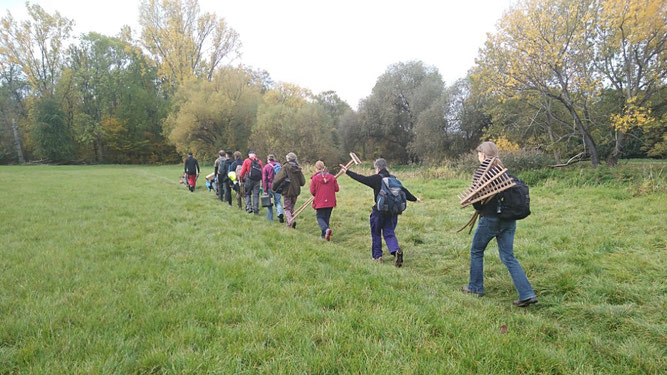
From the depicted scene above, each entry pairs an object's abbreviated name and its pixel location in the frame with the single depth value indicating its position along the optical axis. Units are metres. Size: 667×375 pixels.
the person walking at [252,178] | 10.01
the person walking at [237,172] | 11.00
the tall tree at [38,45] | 39.62
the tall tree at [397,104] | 33.25
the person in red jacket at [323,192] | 7.44
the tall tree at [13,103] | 42.38
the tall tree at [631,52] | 11.85
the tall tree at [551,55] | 13.02
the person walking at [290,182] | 8.53
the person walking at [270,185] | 9.48
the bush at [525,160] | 14.62
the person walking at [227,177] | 12.10
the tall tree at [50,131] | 40.06
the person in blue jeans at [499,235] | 4.10
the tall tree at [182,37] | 41.12
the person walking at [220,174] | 12.38
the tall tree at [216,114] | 35.72
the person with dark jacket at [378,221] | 6.02
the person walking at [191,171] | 15.38
